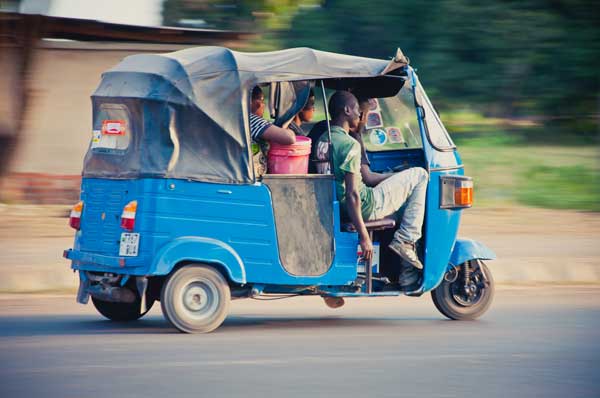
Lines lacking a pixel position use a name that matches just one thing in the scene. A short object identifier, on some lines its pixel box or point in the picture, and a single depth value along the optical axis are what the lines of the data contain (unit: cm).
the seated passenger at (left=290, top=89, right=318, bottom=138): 1488
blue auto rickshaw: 1345
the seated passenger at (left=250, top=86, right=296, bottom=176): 1387
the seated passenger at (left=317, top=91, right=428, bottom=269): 1409
